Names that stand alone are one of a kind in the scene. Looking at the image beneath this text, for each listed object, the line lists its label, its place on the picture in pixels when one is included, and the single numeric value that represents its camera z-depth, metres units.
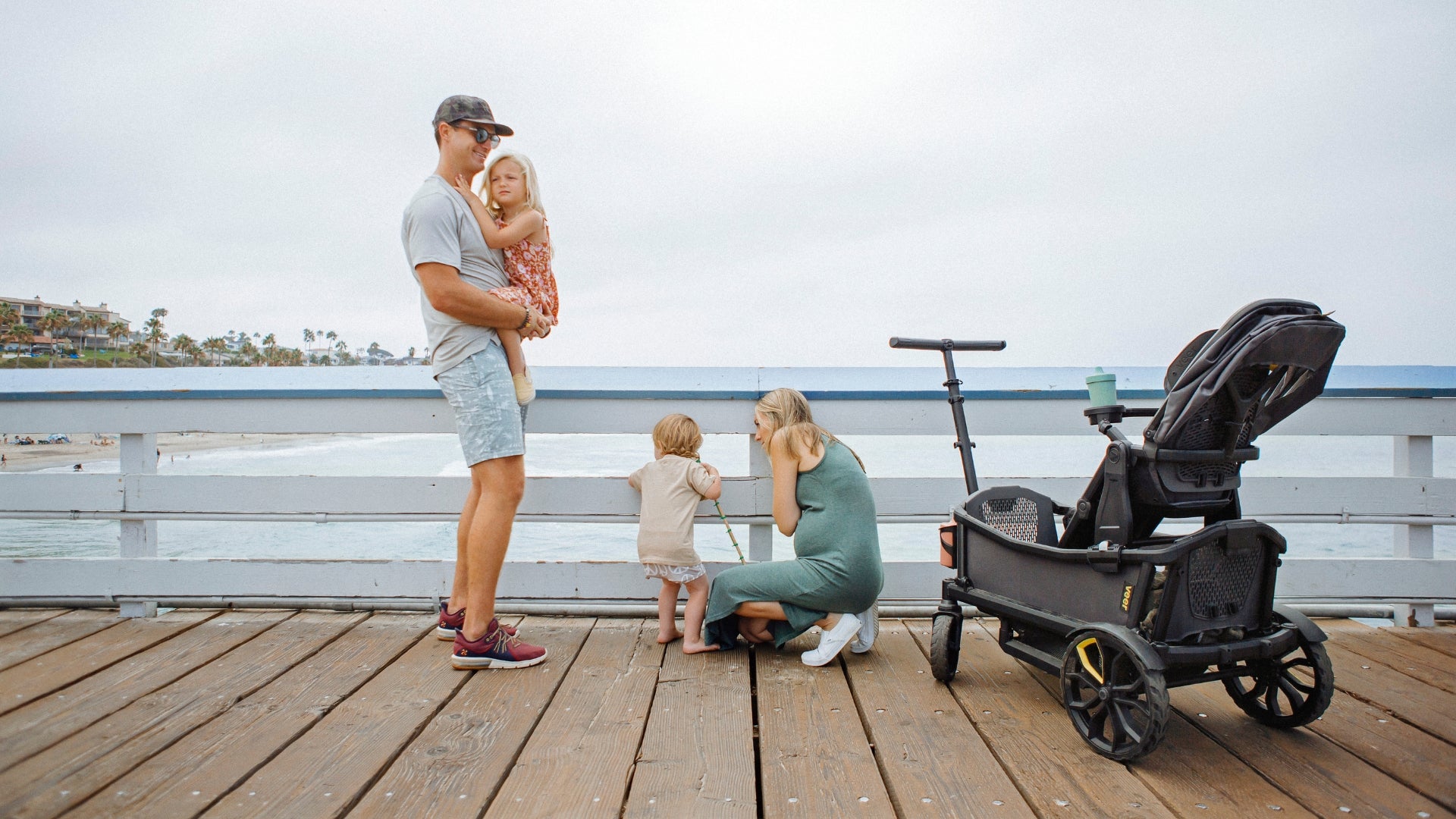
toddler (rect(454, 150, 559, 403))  2.41
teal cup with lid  1.80
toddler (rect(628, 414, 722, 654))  2.53
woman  2.39
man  2.30
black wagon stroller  1.62
